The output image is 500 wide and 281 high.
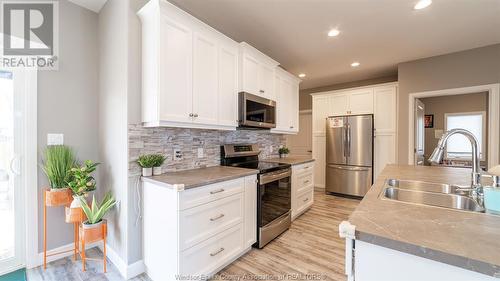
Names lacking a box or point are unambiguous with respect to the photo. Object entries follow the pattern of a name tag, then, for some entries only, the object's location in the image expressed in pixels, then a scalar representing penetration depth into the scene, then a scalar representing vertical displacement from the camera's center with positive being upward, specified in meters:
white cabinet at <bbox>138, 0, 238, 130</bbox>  1.84 +0.68
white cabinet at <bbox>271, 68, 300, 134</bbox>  3.47 +0.66
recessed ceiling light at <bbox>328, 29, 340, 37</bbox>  2.83 +1.47
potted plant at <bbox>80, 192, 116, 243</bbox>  1.89 -0.76
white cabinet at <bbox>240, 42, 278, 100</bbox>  2.67 +0.93
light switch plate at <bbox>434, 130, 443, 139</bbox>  5.70 +0.16
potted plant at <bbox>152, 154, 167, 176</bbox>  1.97 -0.22
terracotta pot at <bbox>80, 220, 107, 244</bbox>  1.88 -0.84
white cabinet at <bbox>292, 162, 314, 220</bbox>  3.18 -0.80
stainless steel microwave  2.61 +0.37
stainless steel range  2.39 -0.64
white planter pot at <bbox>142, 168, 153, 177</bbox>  1.93 -0.30
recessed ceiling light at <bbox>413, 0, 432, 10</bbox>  2.23 +1.46
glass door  1.98 -0.29
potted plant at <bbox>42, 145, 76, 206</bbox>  1.98 -0.32
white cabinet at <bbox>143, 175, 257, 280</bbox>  1.63 -0.77
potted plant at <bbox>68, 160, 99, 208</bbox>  1.96 -0.42
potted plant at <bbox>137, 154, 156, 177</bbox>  1.91 -0.22
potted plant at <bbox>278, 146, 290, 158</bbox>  4.05 -0.23
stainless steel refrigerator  4.25 -0.32
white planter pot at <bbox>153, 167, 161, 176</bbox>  2.00 -0.30
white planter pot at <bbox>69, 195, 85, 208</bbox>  1.96 -0.59
